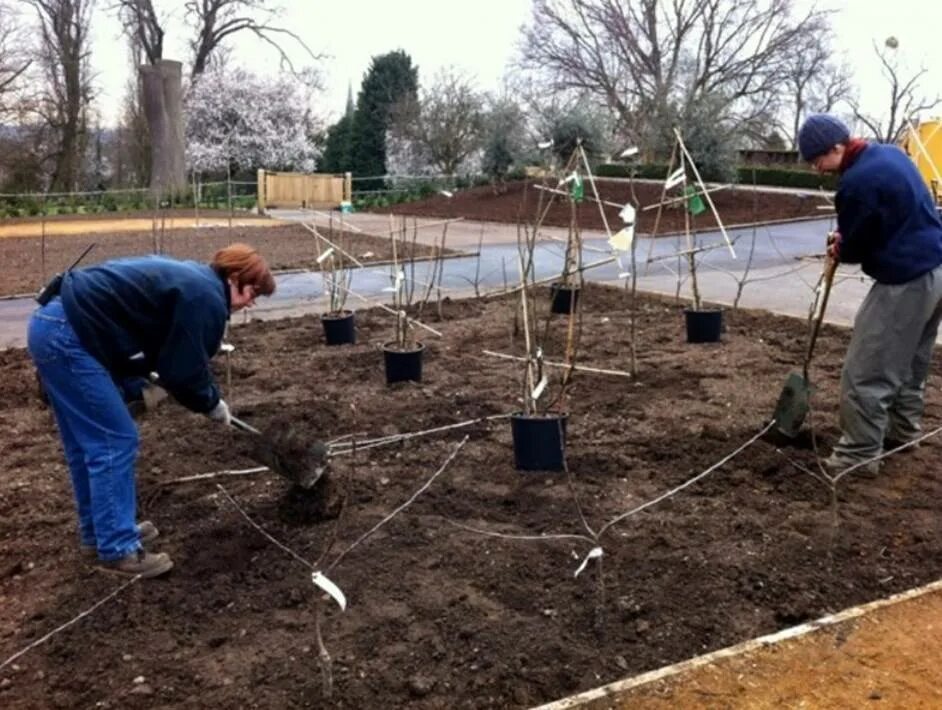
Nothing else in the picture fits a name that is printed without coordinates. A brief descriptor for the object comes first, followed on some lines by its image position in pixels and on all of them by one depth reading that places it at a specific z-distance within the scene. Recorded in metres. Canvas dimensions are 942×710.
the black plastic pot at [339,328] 6.98
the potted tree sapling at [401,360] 5.70
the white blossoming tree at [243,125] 32.38
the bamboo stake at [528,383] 4.20
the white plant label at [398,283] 6.19
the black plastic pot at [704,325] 6.88
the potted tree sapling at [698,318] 6.84
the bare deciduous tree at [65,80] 27.41
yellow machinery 14.79
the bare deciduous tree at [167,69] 26.67
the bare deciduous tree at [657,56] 30.12
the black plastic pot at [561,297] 7.66
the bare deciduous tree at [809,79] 30.47
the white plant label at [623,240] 4.45
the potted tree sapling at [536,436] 4.12
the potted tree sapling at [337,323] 6.98
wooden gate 23.77
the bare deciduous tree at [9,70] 22.77
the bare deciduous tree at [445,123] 27.41
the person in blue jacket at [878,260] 3.94
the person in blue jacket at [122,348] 2.96
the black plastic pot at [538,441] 4.12
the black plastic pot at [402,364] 5.70
